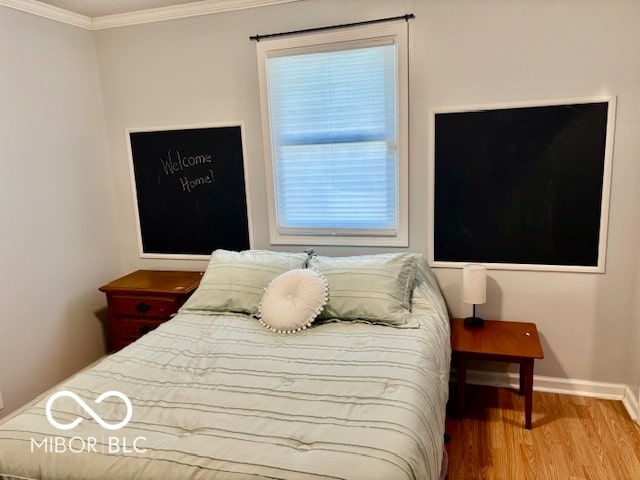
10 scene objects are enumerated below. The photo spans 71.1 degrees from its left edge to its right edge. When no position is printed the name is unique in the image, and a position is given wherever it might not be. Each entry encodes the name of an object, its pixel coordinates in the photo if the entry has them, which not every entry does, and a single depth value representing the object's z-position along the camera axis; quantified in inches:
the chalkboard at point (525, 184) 94.2
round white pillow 87.9
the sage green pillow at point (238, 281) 97.3
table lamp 97.3
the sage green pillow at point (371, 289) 89.4
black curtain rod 98.7
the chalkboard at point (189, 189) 118.4
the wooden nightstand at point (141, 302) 110.7
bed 51.7
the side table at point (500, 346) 89.2
